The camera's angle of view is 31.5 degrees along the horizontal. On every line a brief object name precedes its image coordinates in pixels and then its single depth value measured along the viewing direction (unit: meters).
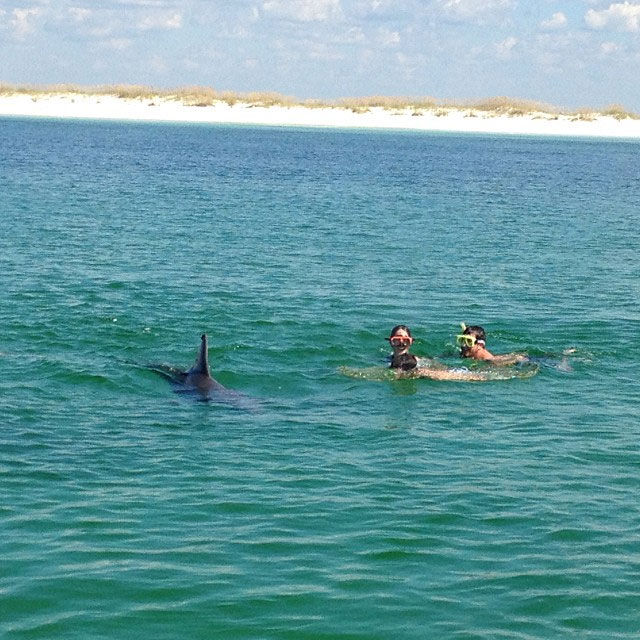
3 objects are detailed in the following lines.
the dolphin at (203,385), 16.39
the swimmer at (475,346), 18.58
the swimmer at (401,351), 17.45
